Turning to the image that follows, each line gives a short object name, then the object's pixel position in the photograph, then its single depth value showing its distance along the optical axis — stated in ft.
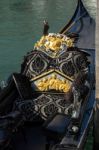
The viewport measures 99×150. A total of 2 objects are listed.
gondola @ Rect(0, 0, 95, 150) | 9.52
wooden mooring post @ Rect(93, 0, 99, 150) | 9.51
